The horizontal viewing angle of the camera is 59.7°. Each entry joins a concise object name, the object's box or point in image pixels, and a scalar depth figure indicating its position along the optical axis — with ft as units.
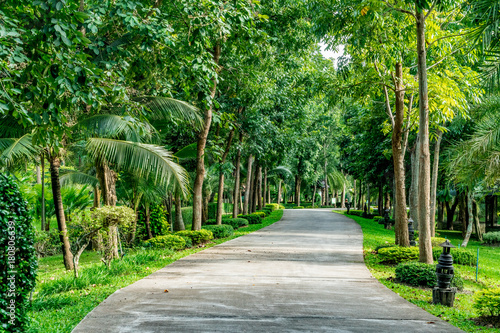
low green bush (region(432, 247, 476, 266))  45.37
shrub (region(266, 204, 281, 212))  148.52
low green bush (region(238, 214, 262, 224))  90.38
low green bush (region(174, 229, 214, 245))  50.61
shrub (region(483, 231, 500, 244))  83.71
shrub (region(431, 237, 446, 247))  47.12
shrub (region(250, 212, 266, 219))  102.95
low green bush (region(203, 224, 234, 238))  60.29
